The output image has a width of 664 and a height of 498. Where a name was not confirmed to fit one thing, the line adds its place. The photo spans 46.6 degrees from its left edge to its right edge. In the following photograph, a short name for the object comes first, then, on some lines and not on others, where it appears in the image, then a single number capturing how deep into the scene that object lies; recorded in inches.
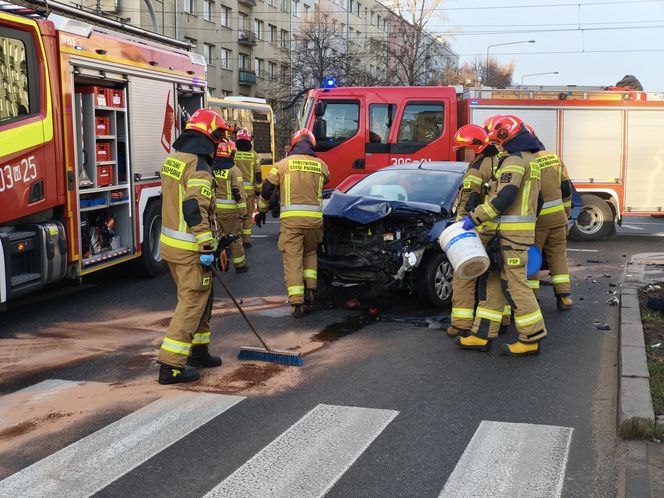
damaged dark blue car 314.3
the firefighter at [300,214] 316.8
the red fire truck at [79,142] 283.1
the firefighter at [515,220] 250.5
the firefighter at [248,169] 475.2
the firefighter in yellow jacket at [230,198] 405.7
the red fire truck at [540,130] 553.6
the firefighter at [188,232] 219.8
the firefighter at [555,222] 321.1
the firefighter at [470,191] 276.2
